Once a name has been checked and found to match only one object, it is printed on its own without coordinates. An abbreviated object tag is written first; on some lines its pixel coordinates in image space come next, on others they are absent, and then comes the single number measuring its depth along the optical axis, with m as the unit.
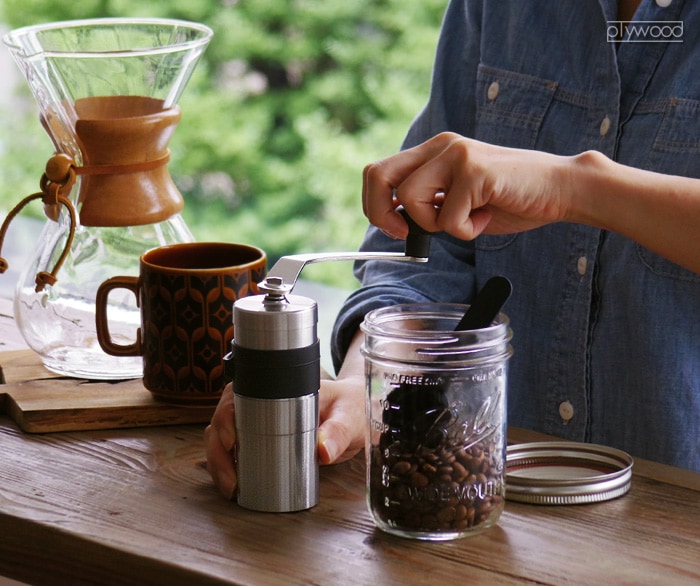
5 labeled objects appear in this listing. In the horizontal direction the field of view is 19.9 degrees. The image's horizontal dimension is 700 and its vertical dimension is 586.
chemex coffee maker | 1.35
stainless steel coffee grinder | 1.14
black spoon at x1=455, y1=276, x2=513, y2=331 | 1.14
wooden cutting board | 1.29
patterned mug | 1.28
